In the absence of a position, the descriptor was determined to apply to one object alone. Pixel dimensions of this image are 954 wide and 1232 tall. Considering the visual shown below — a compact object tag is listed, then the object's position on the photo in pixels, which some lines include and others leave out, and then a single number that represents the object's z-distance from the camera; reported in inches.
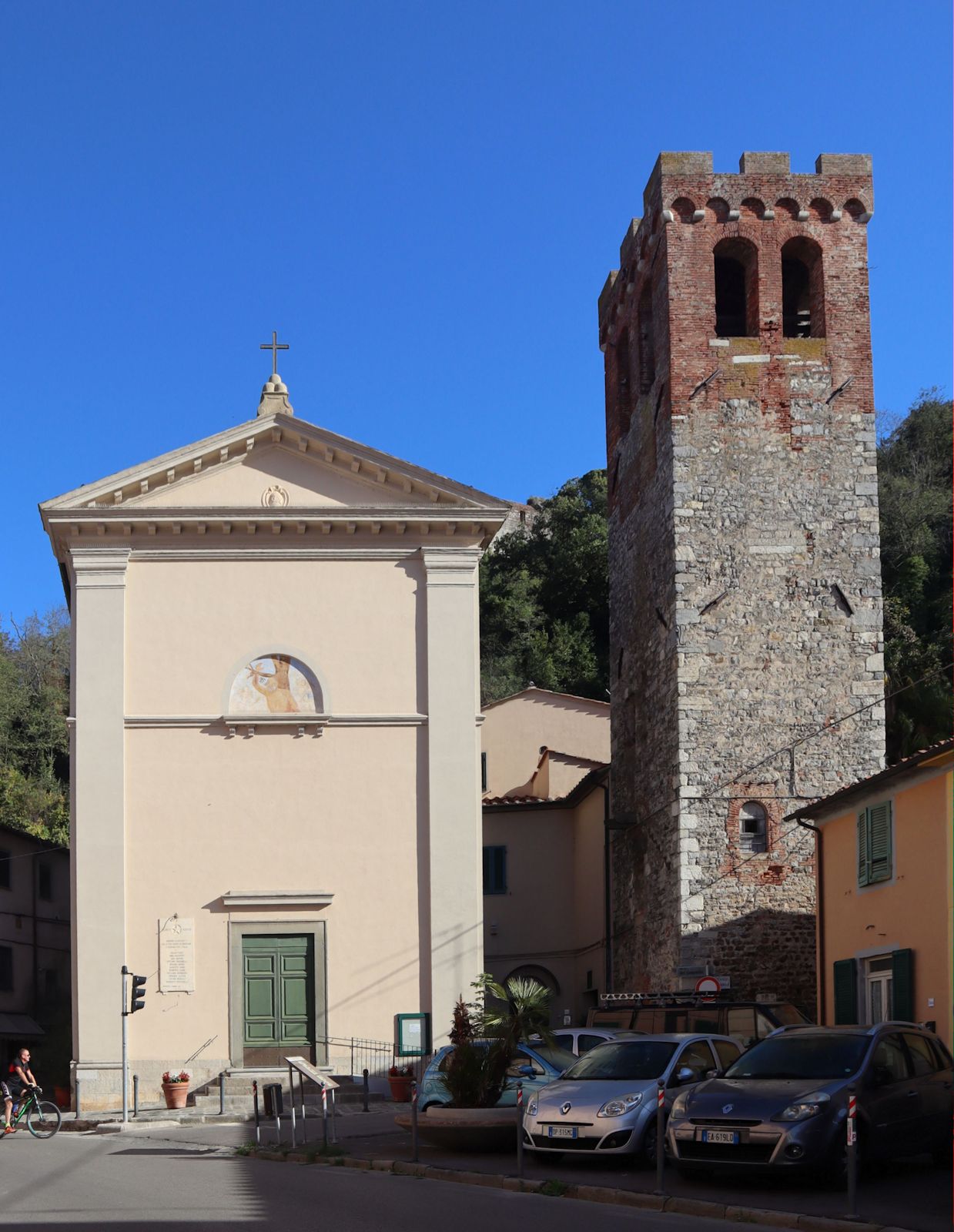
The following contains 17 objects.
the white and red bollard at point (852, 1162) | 436.5
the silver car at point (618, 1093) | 561.9
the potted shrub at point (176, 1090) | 924.0
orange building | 762.2
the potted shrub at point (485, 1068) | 627.5
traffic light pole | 868.6
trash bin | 738.8
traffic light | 911.7
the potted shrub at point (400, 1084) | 938.7
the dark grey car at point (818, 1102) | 500.1
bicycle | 821.6
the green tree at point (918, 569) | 1332.4
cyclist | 816.3
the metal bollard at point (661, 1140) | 495.8
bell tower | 1098.7
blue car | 665.0
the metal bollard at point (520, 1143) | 542.0
